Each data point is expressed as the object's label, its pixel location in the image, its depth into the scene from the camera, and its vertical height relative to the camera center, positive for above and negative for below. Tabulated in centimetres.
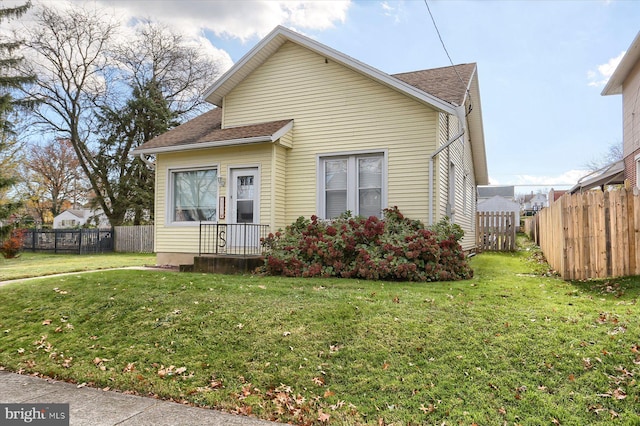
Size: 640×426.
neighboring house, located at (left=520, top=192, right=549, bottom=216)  7300 +539
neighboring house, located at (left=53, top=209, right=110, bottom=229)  6028 +129
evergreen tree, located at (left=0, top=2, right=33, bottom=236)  1719 +645
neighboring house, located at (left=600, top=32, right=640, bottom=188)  1208 +403
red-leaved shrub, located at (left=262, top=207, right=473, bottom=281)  827 -48
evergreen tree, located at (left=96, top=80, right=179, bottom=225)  2756 +583
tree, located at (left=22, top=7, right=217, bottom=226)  2542 +937
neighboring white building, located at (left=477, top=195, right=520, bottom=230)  5039 +302
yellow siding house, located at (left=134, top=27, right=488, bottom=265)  994 +212
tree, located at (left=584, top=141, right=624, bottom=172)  3725 +692
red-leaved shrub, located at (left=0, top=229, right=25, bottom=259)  2033 -104
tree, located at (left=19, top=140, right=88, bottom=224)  3969 +505
